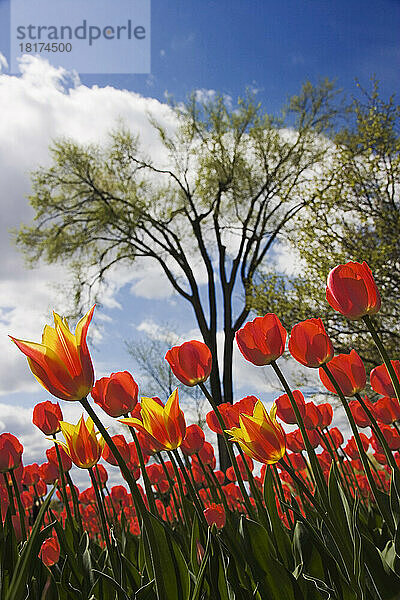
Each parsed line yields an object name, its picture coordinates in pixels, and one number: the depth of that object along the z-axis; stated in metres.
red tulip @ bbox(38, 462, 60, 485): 1.69
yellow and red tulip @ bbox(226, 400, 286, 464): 0.84
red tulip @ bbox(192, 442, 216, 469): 1.81
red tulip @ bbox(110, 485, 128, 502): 2.52
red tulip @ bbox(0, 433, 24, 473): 1.26
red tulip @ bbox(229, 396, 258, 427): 1.10
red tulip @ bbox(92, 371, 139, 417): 1.00
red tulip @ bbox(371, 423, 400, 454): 1.68
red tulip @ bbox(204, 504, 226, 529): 1.11
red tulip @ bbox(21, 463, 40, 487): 1.88
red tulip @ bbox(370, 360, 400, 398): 1.31
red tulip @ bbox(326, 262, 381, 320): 0.87
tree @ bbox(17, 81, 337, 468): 13.98
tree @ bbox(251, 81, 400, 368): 7.54
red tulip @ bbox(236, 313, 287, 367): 0.97
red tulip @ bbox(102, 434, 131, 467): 1.34
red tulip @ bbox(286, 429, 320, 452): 1.53
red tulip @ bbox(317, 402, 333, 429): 1.36
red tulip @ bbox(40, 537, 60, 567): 1.17
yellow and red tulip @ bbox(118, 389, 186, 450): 0.87
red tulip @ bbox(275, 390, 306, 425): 1.28
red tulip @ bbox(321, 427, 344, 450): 1.98
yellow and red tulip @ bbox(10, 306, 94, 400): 0.67
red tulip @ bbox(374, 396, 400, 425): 1.38
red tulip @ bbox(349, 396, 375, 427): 1.54
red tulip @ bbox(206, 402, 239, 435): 1.18
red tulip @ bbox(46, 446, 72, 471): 1.61
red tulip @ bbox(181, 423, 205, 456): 1.46
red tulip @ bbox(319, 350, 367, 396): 1.15
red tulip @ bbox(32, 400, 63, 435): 1.29
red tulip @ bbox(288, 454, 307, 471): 2.00
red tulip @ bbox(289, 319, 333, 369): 0.96
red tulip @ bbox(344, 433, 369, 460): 2.20
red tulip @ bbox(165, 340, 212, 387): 1.03
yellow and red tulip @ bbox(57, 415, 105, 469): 0.96
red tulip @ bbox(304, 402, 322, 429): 1.31
